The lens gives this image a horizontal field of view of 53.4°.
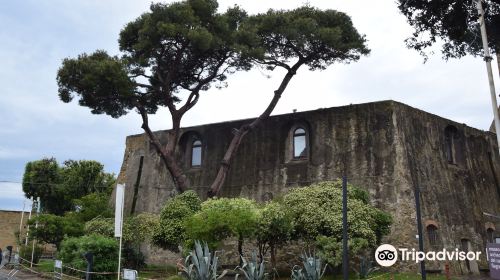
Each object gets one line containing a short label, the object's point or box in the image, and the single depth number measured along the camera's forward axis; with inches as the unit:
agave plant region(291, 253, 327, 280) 548.1
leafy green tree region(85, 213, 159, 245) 770.2
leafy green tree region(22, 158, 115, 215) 1502.2
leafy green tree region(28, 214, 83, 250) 848.3
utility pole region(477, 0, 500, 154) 459.8
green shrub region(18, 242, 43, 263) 914.7
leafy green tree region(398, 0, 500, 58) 570.9
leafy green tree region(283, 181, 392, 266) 599.1
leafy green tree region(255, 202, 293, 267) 622.8
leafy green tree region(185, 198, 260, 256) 616.7
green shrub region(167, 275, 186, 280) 674.2
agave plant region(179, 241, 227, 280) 553.9
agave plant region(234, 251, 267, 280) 557.9
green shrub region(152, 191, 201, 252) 717.9
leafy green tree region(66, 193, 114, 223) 965.2
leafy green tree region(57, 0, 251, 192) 806.5
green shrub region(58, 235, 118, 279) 629.9
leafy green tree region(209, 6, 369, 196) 804.0
